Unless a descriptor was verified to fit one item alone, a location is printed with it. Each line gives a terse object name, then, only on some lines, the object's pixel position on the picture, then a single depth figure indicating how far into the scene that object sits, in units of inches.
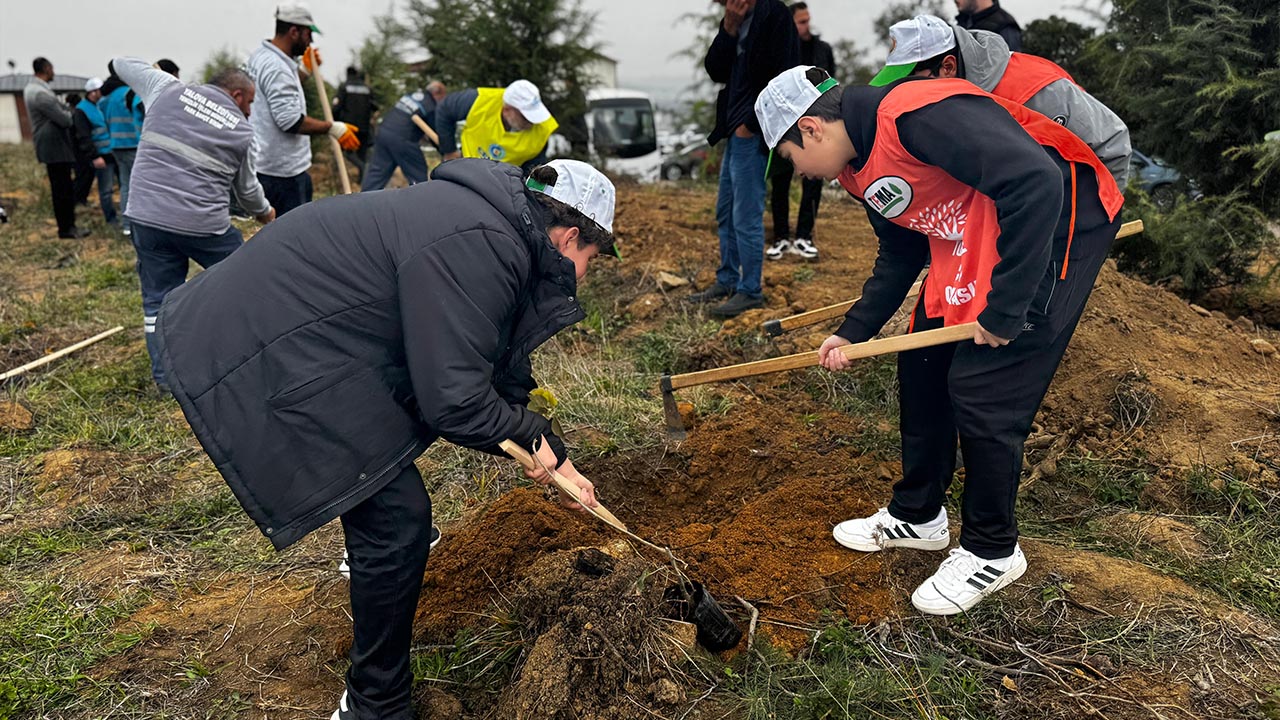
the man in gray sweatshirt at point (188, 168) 162.2
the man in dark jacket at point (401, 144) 264.1
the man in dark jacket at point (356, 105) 407.8
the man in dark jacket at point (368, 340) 71.1
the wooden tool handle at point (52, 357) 191.0
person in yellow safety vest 204.7
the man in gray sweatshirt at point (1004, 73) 99.0
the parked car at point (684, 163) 555.2
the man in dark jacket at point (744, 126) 182.9
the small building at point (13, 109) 1144.2
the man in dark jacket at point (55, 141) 330.3
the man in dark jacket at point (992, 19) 178.5
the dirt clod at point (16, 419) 167.5
